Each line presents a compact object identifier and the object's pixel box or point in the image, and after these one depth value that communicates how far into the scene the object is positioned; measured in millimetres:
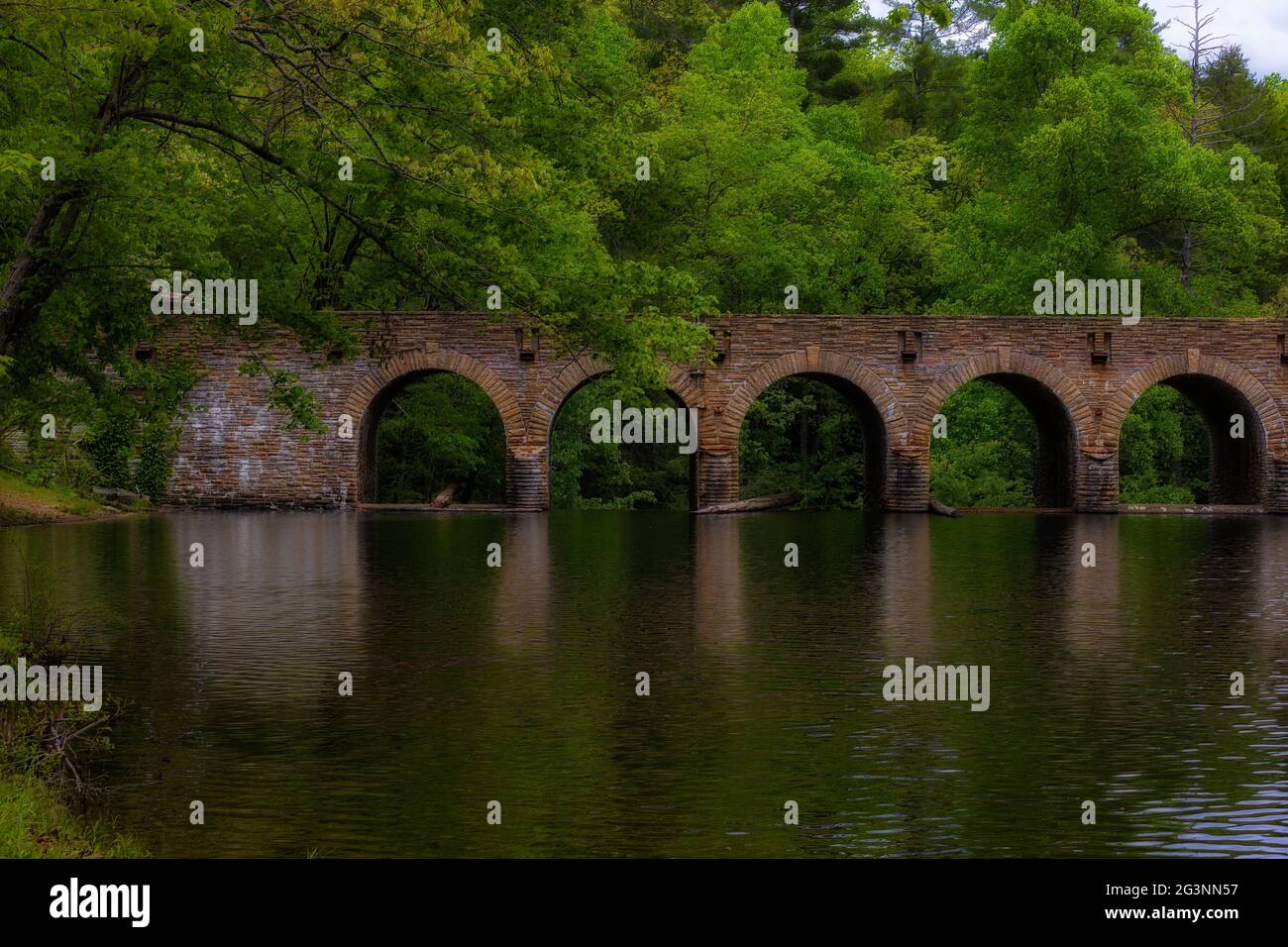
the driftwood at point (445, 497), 40719
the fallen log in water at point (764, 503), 40250
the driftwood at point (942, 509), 40312
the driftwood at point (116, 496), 37438
